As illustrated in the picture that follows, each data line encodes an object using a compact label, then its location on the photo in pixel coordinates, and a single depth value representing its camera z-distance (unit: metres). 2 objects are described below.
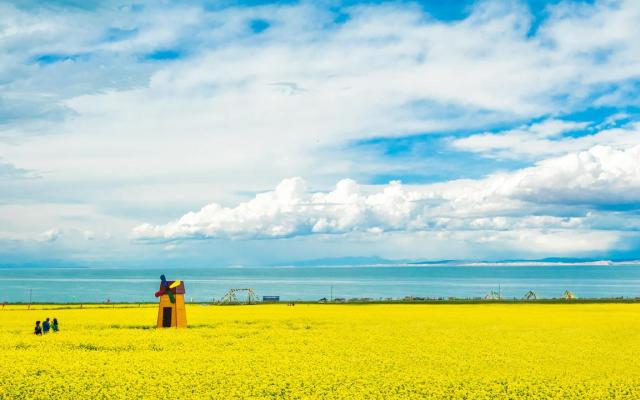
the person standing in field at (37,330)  41.56
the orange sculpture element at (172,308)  44.12
